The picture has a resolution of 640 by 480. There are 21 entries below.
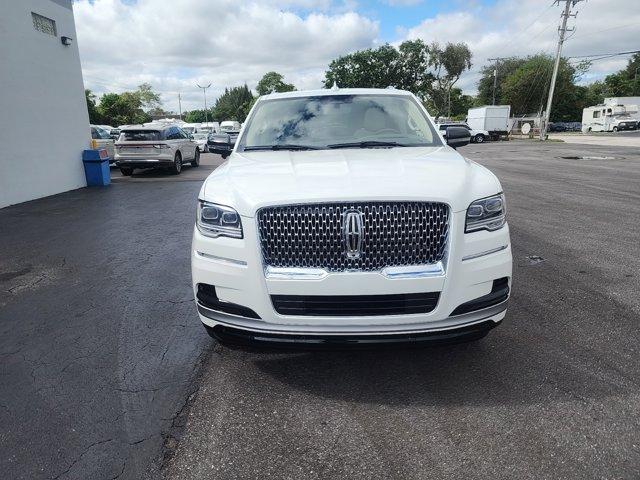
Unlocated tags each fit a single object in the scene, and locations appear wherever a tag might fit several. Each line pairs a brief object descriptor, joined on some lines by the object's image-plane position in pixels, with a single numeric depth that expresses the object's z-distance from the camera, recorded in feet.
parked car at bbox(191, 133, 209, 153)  103.50
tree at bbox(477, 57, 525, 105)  271.28
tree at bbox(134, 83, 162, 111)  292.12
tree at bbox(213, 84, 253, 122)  424.21
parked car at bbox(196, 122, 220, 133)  178.54
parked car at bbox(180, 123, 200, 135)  166.55
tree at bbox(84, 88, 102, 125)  181.47
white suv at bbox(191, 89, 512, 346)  8.57
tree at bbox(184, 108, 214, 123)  462.84
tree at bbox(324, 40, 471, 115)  227.61
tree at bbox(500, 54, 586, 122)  230.48
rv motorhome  191.62
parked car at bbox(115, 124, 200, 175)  52.38
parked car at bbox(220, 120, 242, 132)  185.16
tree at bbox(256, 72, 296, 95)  359.87
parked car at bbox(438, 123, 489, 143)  133.08
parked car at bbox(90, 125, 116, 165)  56.25
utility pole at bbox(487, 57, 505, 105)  238.80
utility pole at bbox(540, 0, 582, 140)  129.29
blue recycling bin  44.98
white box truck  139.95
